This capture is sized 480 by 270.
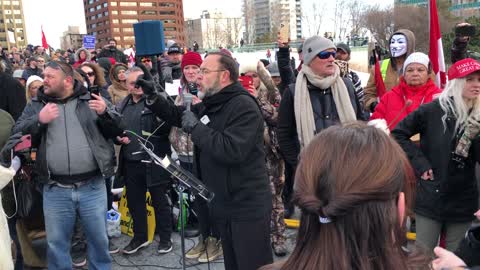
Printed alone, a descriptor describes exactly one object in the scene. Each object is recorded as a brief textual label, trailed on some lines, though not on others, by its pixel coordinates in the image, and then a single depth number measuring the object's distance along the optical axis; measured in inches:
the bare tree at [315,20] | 2751.0
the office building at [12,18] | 3826.3
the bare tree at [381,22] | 1427.2
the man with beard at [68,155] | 135.0
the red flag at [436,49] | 178.5
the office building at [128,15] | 3890.3
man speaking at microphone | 112.1
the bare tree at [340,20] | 2564.0
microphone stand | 108.5
